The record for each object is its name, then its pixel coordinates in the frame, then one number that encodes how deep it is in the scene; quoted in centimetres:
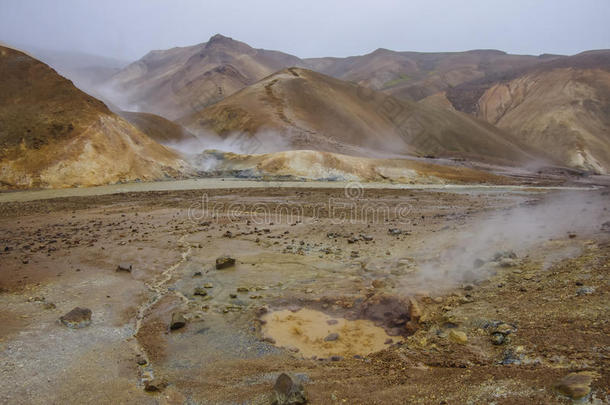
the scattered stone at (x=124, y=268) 829
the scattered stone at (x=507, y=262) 706
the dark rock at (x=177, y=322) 574
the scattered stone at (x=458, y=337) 460
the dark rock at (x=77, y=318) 563
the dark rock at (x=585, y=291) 516
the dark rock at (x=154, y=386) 418
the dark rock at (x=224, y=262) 859
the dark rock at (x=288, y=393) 371
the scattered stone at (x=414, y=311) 554
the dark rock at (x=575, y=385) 307
